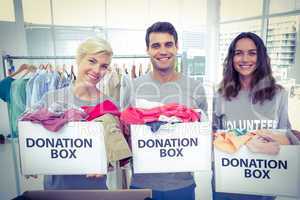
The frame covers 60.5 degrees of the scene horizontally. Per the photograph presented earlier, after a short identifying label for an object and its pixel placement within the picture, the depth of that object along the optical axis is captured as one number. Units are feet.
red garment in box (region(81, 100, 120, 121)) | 3.45
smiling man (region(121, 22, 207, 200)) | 3.85
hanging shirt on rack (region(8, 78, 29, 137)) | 5.41
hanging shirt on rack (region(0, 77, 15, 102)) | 5.50
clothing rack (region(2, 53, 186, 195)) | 5.37
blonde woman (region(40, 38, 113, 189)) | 3.78
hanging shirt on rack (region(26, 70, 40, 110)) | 5.32
